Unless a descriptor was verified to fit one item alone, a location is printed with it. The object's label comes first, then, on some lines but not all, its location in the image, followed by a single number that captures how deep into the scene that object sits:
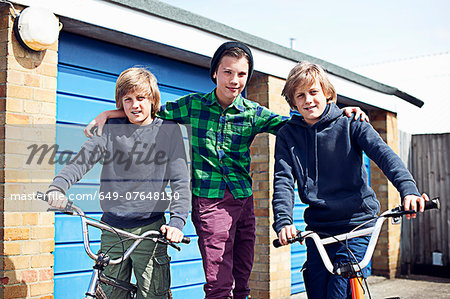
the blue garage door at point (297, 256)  6.34
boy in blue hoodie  2.78
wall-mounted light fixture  3.49
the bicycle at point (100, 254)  2.30
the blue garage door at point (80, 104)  4.05
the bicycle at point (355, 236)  2.34
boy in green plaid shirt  3.13
